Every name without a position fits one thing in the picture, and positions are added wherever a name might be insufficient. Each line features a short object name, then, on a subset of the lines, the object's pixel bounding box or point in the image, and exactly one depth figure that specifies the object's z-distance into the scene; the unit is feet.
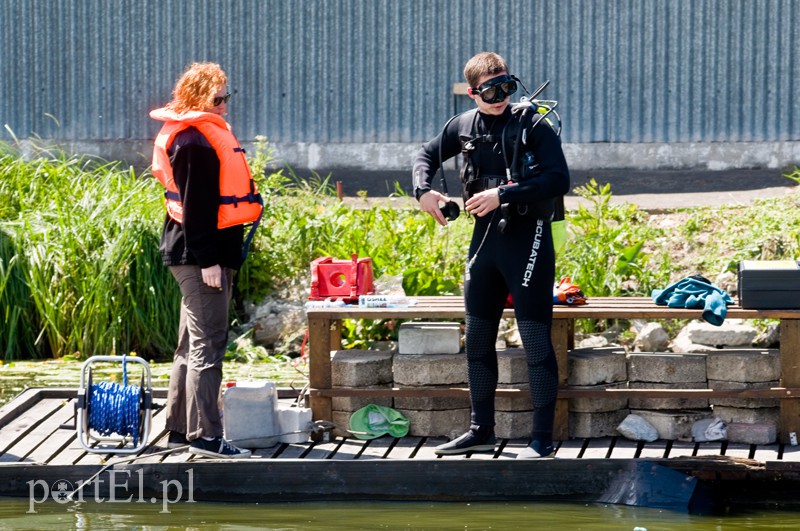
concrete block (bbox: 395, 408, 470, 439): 47.34
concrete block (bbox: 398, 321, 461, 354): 47.52
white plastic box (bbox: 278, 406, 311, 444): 46.14
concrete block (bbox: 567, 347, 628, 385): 46.37
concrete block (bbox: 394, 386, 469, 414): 47.19
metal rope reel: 44.55
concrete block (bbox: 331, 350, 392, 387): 47.21
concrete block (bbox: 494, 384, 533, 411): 46.73
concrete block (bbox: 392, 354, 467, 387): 46.96
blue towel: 44.86
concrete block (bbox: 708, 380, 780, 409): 45.88
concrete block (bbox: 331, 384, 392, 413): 47.57
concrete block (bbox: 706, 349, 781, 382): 45.85
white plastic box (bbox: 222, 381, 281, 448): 45.32
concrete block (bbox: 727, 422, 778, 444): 45.85
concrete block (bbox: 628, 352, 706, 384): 46.60
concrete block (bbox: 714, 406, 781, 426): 46.06
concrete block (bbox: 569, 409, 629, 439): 46.70
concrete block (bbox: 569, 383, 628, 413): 46.50
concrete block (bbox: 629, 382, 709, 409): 46.70
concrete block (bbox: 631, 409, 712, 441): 46.65
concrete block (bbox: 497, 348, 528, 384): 46.78
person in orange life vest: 42.29
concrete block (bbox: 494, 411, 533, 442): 46.80
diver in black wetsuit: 42.65
